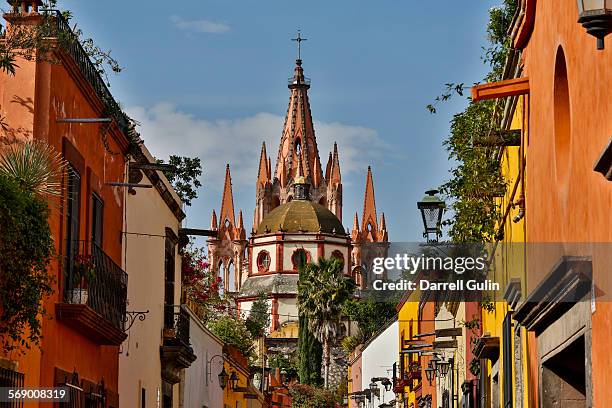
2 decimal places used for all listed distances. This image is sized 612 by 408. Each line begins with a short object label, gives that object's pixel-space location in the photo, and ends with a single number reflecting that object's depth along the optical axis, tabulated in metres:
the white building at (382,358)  49.44
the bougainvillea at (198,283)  26.31
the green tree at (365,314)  85.12
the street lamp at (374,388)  54.69
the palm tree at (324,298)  82.06
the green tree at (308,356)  84.74
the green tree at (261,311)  107.88
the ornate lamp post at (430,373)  29.42
